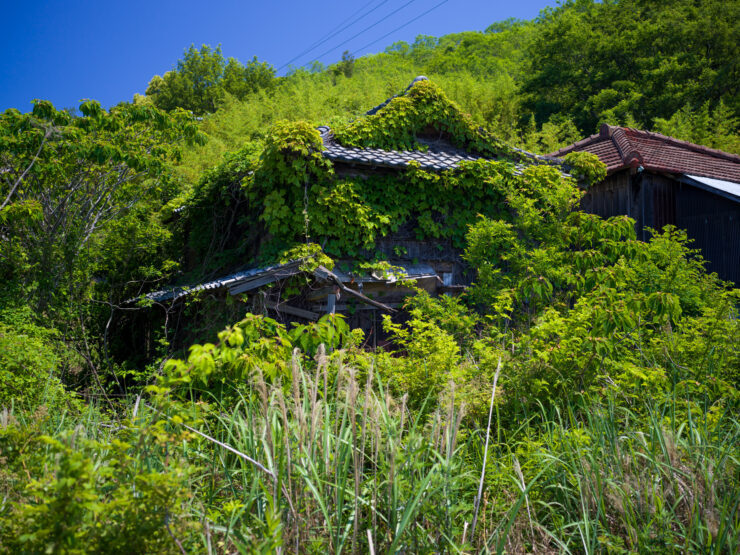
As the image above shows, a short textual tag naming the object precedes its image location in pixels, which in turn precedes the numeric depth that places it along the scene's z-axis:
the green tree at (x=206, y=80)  30.55
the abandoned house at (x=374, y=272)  7.09
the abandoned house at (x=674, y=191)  11.42
